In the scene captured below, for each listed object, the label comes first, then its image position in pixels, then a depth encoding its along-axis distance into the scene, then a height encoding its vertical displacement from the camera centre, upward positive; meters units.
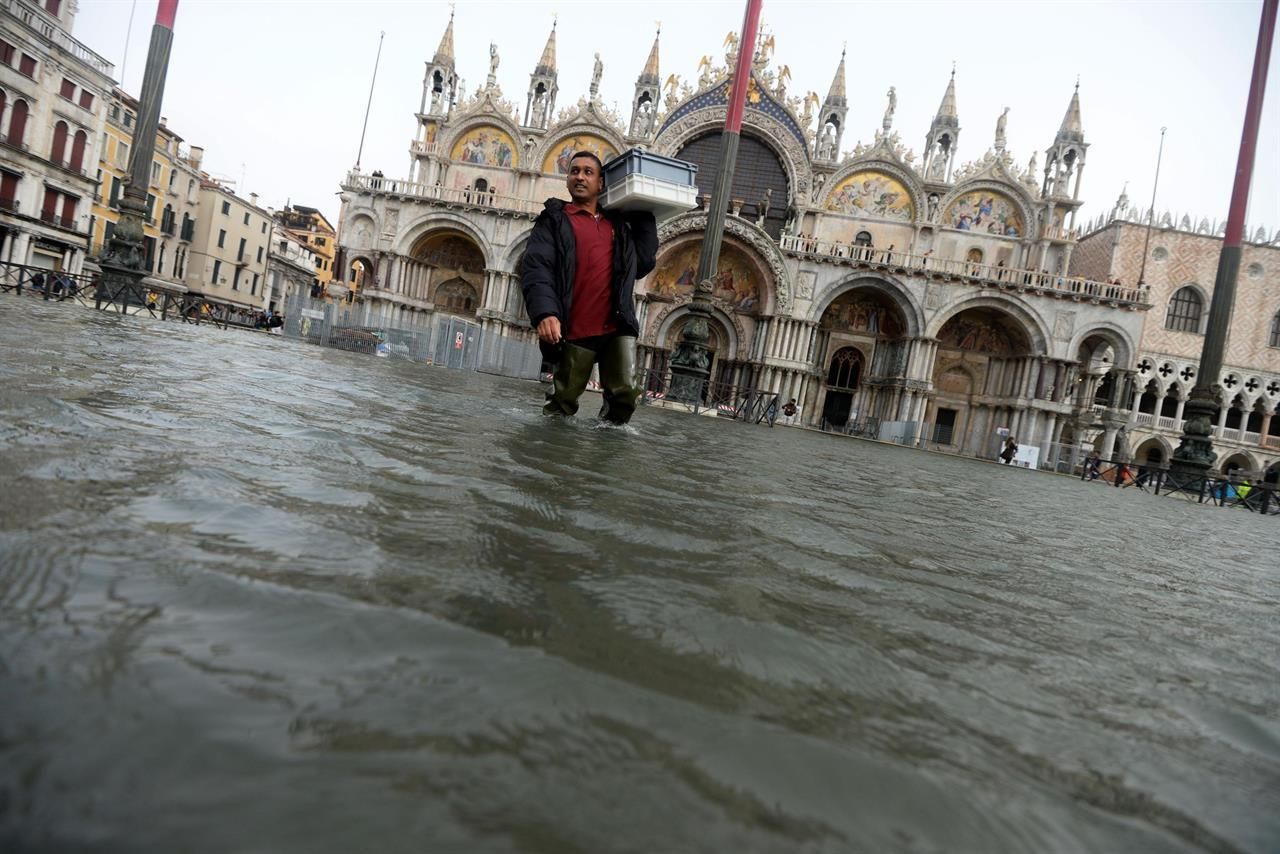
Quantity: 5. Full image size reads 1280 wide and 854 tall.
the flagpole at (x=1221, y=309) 12.34 +3.75
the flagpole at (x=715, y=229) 12.00 +3.44
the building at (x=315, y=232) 60.94 +10.78
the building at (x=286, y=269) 46.66 +5.71
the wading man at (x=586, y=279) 4.30 +0.77
